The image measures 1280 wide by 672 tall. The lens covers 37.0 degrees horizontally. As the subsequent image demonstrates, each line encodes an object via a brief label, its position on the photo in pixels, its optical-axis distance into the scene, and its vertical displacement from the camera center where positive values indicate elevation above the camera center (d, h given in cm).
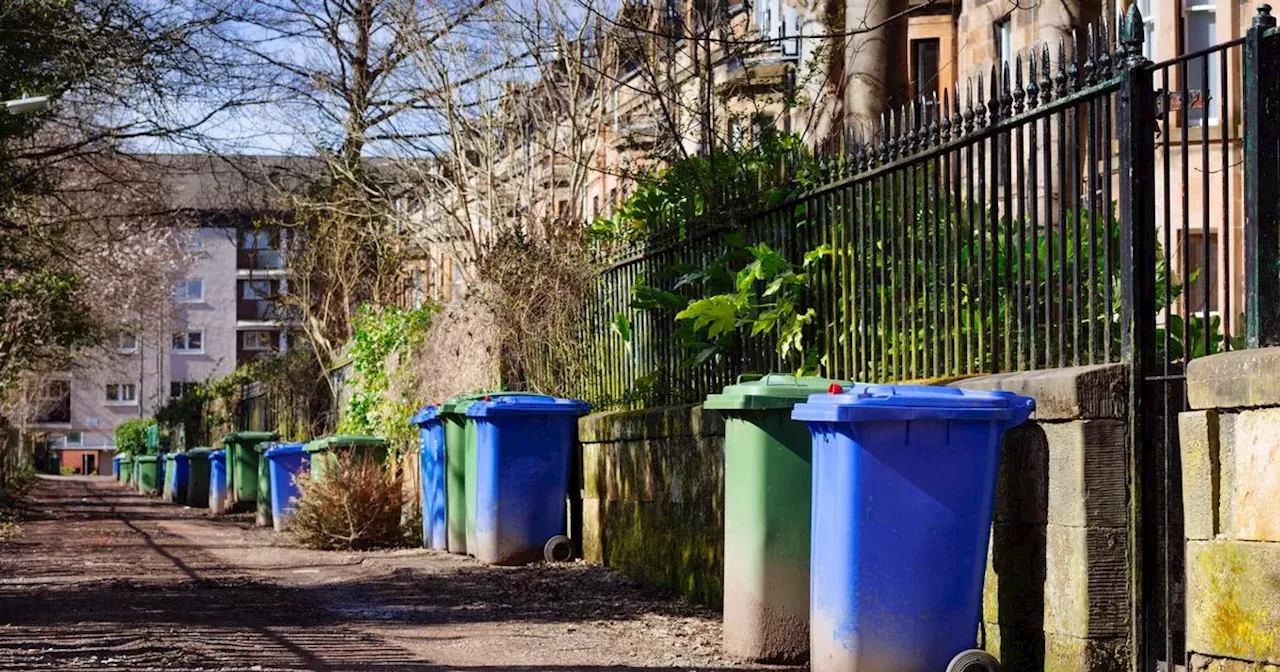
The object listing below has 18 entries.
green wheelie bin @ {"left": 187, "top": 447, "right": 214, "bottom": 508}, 3672 -137
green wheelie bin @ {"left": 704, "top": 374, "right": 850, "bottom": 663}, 839 -53
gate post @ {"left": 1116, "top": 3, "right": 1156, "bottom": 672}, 703 +72
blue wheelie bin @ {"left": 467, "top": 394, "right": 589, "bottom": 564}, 1424 -51
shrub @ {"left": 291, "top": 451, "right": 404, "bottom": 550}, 1716 -88
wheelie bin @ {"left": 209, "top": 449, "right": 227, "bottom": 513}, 3119 -117
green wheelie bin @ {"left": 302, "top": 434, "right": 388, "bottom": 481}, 1779 -38
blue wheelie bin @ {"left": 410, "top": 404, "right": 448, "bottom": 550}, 1625 -59
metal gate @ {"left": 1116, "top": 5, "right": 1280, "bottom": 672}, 661 +45
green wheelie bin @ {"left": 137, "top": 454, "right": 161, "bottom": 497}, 4934 -170
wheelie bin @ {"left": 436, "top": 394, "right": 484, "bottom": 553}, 1572 -59
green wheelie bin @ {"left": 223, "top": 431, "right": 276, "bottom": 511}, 2862 -85
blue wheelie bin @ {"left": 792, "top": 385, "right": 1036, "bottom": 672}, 711 -42
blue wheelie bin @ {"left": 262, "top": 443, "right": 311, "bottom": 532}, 2133 -72
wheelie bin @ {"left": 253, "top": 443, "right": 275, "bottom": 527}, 2456 -115
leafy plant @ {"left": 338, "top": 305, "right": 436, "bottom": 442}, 2131 +51
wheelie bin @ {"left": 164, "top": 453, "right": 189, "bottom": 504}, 3888 -141
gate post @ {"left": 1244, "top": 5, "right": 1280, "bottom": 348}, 658 +73
